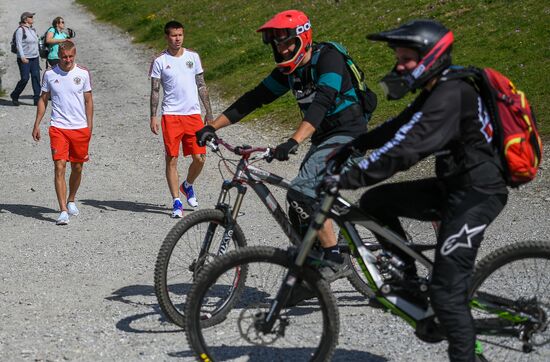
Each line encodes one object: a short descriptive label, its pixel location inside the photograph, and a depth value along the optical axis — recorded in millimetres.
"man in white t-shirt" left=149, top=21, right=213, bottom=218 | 10938
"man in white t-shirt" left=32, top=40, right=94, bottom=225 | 10820
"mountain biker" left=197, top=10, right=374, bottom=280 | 6566
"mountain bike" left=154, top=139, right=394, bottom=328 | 6438
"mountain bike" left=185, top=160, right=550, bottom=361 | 5285
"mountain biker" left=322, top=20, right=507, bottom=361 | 4914
